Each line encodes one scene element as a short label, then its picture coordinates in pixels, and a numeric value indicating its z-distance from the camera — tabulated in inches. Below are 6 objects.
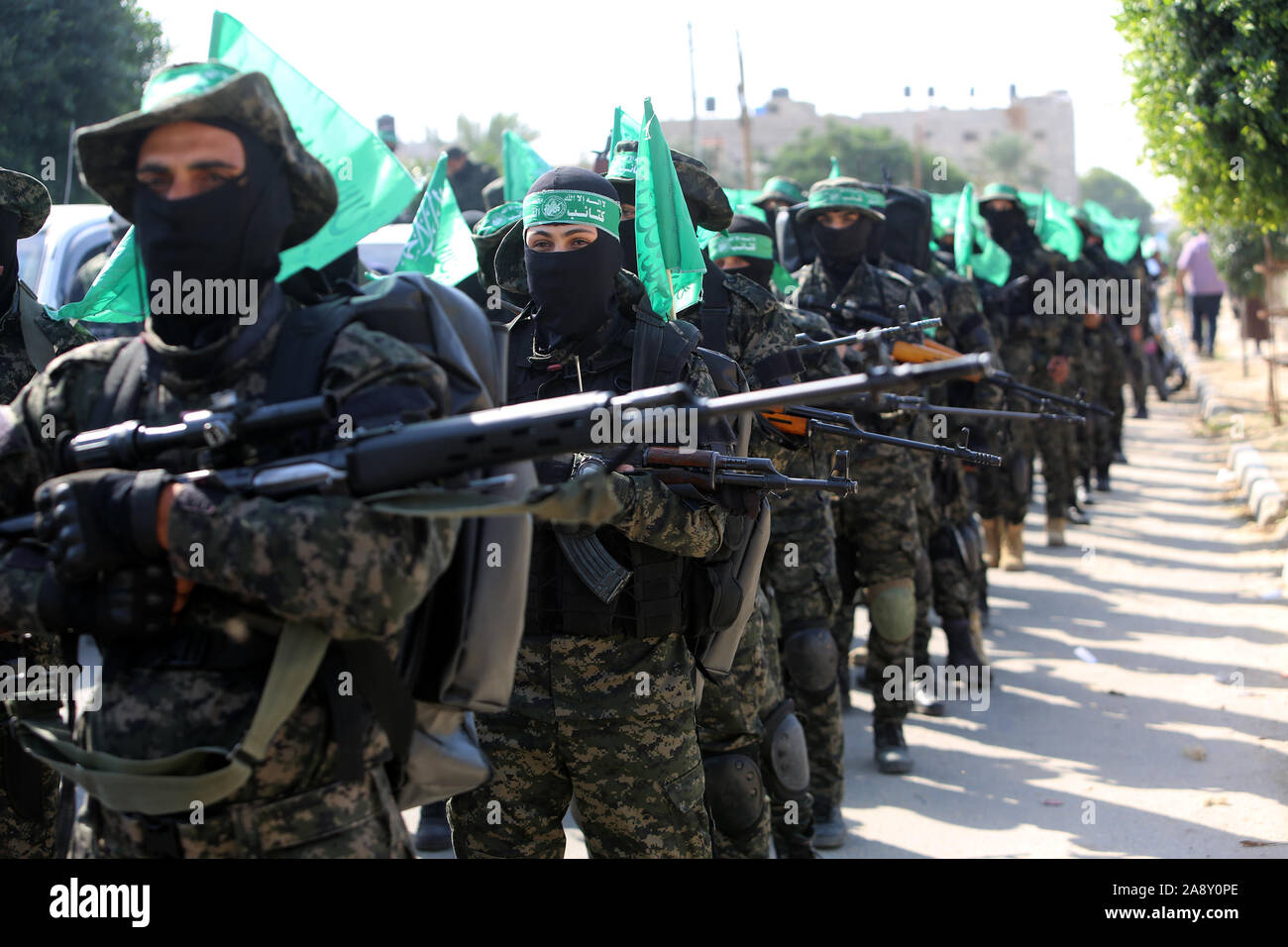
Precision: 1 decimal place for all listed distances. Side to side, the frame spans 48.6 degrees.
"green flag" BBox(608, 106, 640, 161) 231.6
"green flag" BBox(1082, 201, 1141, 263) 635.9
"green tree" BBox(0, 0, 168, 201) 305.7
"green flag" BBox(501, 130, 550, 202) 253.1
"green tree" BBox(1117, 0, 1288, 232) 305.6
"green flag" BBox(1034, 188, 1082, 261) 441.4
